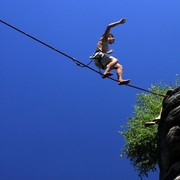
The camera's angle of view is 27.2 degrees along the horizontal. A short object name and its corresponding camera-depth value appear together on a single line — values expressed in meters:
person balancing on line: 16.39
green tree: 31.25
